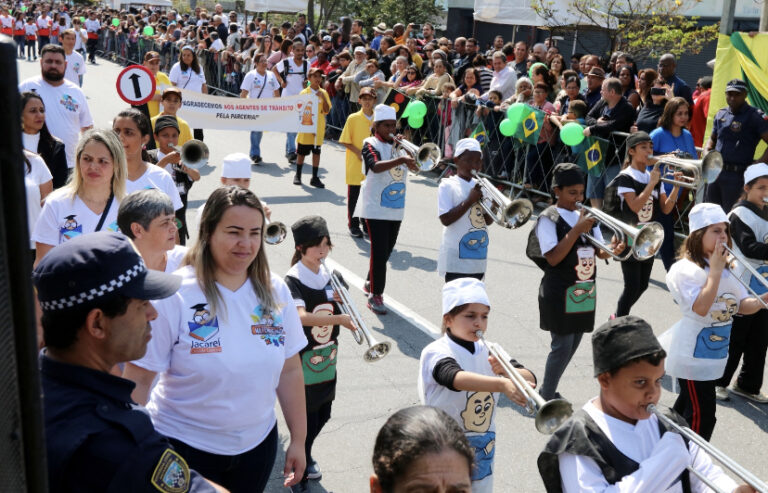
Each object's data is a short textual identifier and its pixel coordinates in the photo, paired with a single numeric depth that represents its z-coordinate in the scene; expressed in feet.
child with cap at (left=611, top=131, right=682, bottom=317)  23.17
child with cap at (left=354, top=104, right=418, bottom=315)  25.03
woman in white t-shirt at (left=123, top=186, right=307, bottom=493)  10.08
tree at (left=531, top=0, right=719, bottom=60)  47.57
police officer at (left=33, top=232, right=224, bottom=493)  6.20
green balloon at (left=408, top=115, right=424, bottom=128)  41.32
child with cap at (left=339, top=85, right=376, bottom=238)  32.04
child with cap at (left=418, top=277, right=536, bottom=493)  11.71
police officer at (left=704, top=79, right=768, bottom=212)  30.91
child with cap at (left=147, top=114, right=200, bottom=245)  23.21
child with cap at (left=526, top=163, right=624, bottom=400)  17.71
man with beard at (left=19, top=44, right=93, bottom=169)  26.27
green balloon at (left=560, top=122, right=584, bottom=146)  34.63
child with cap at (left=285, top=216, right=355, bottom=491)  14.71
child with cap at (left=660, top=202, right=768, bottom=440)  15.65
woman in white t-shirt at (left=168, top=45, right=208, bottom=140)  45.80
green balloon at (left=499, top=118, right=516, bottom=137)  38.93
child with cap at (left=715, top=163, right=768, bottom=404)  19.63
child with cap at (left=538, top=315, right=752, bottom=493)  8.70
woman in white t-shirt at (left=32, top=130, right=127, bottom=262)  15.23
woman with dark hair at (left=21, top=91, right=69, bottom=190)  21.57
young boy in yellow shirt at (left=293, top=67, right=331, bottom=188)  42.60
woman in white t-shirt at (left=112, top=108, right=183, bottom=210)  18.01
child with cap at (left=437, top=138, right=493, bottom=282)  20.95
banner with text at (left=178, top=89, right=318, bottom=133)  44.42
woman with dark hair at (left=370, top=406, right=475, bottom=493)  6.95
